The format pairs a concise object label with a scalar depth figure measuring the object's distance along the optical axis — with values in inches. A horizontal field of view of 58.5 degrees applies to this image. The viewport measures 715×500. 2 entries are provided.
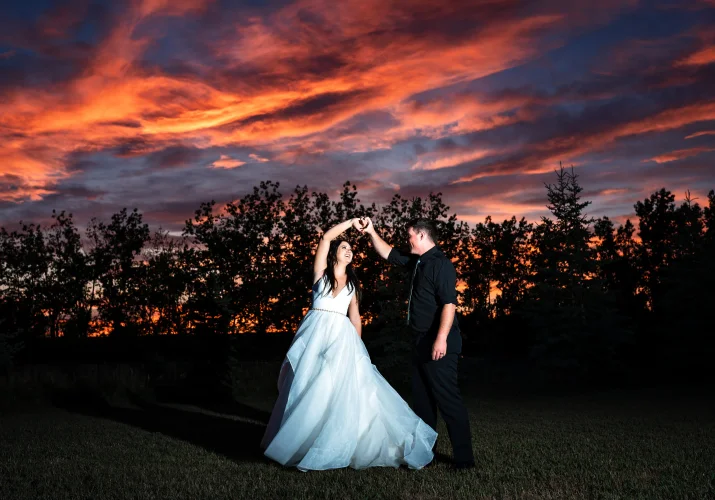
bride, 265.3
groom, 265.3
